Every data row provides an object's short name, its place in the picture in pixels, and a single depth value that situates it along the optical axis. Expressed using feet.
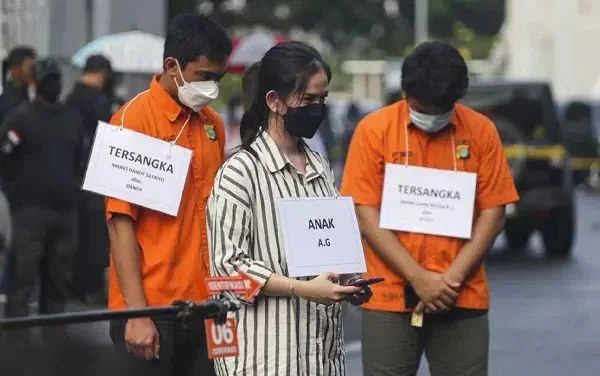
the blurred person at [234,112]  69.74
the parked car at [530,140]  61.00
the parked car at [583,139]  124.16
